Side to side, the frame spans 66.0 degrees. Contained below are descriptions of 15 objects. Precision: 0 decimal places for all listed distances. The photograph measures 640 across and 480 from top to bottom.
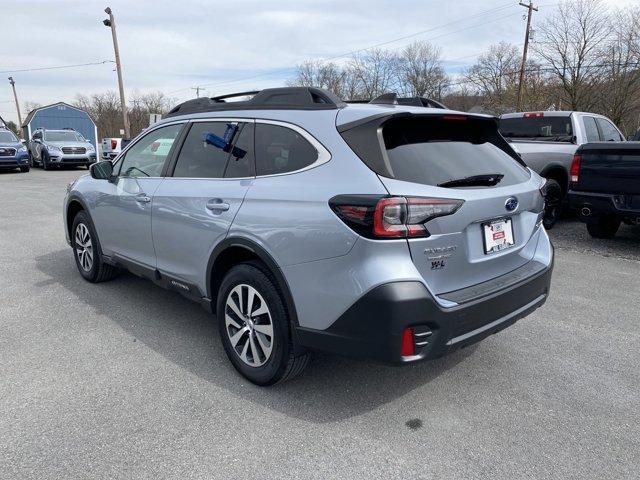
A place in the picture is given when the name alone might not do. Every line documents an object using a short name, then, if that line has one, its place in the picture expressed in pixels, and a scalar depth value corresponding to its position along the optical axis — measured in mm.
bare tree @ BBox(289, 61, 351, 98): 66000
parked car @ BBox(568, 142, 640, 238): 6059
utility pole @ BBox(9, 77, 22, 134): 61562
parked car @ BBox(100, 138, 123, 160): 25353
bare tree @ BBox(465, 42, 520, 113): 38344
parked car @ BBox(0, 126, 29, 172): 19641
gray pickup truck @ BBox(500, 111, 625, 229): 8078
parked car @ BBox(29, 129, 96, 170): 21266
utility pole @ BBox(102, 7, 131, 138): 28531
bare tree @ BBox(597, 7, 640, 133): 27730
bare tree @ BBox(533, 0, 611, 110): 29844
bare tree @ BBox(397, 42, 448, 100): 62459
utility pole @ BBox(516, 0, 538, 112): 30000
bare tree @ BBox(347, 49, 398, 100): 66062
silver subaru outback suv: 2412
